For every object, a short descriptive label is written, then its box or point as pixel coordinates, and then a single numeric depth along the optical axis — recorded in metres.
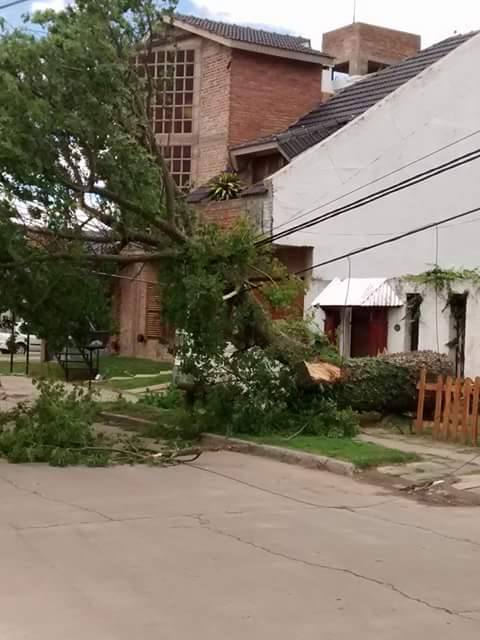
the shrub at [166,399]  18.31
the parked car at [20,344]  38.83
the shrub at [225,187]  23.70
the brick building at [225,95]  25.98
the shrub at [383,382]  15.51
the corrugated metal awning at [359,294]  20.02
